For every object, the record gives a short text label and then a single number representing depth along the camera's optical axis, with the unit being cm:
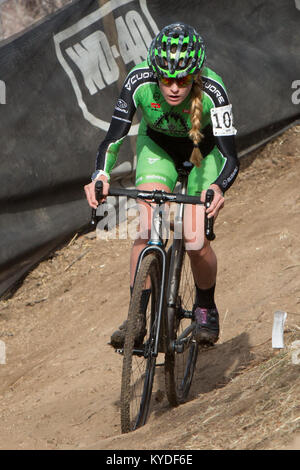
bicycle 879
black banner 1541
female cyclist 930
